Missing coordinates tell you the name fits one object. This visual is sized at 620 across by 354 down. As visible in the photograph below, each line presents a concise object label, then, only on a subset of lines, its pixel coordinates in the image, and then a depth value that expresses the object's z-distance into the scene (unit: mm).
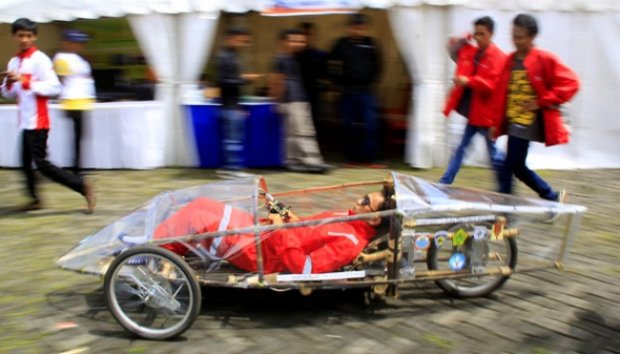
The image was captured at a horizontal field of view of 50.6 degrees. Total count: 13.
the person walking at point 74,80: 6332
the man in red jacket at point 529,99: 4945
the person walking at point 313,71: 9203
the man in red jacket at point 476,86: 5914
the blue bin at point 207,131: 7852
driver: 3924
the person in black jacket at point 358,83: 7895
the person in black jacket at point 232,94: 7297
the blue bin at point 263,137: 7930
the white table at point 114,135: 7941
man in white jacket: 5770
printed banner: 7754
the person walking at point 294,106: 7488
